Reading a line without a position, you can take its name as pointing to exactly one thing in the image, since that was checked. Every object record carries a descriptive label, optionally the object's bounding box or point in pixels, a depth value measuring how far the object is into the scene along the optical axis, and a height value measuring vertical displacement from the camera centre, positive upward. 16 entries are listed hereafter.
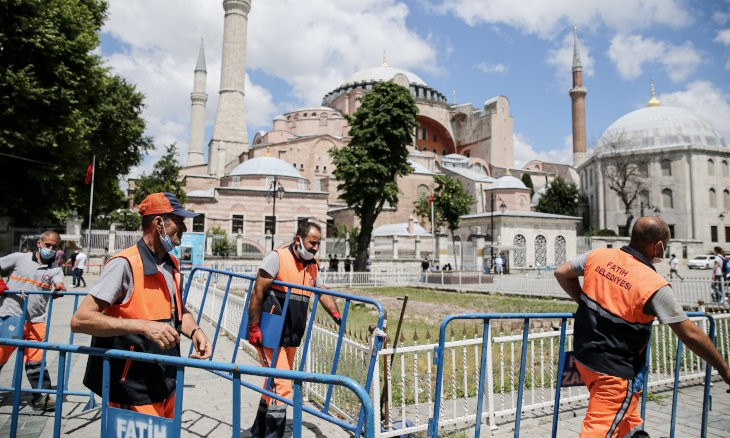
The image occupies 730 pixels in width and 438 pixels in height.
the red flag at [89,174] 19.87 +3.03
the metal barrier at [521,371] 3.11 -0.81
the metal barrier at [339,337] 3.34 -0.68
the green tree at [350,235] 29.33 +1.00
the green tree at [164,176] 34.59 +5.29
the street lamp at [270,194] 31.51 +3.74
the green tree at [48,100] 15.34 +5.07
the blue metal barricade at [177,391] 1.81 -0.57
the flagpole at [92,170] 19.08 +3.09
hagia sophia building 31.33 +7.69
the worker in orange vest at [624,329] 2.48 -0.40
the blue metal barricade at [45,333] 4.17 -0.82
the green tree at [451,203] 39.53 +4.13
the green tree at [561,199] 47.72 +5.62
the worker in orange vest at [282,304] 3.39 -0.43
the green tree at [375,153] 23.16 +4.92
